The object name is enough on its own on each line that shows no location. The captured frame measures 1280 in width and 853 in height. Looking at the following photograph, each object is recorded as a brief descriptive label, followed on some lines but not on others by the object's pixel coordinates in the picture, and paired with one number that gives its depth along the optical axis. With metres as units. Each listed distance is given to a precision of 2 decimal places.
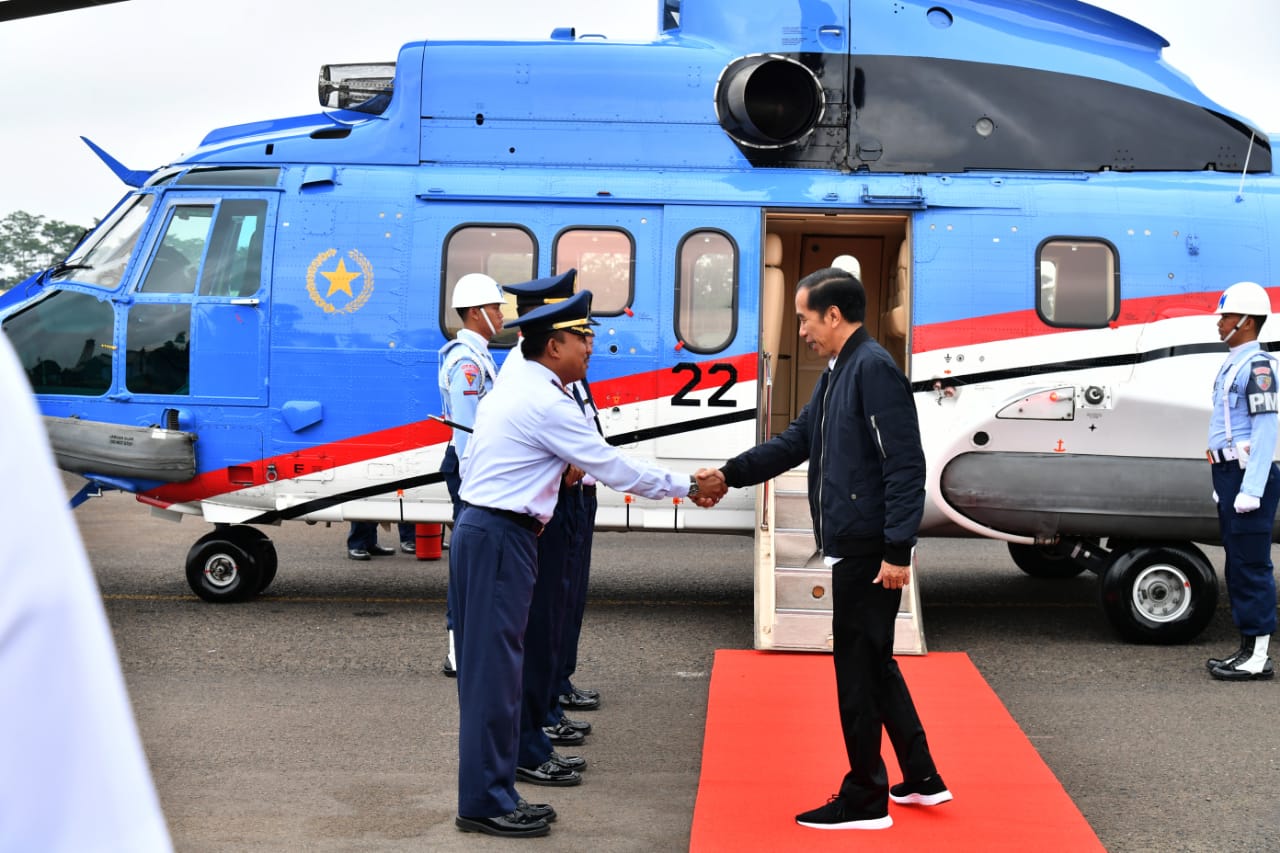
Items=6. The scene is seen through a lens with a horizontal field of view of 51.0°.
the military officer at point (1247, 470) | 7.53
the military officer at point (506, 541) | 5.02
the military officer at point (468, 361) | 7.04
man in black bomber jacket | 4.81
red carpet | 4.81
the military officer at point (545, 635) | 5.64
